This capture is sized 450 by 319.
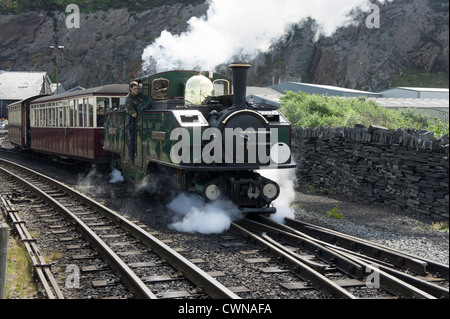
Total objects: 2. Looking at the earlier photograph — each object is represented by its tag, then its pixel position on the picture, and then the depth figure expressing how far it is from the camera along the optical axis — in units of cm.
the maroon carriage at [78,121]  1489
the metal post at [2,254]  469
